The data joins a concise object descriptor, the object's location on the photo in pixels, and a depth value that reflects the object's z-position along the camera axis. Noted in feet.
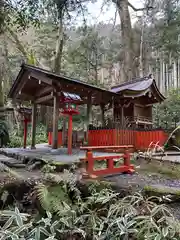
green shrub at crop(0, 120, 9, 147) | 34.91
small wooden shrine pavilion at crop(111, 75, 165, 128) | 36.35
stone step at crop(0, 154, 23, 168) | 19.84
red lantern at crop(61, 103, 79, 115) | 25.18
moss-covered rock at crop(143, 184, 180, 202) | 12.91
